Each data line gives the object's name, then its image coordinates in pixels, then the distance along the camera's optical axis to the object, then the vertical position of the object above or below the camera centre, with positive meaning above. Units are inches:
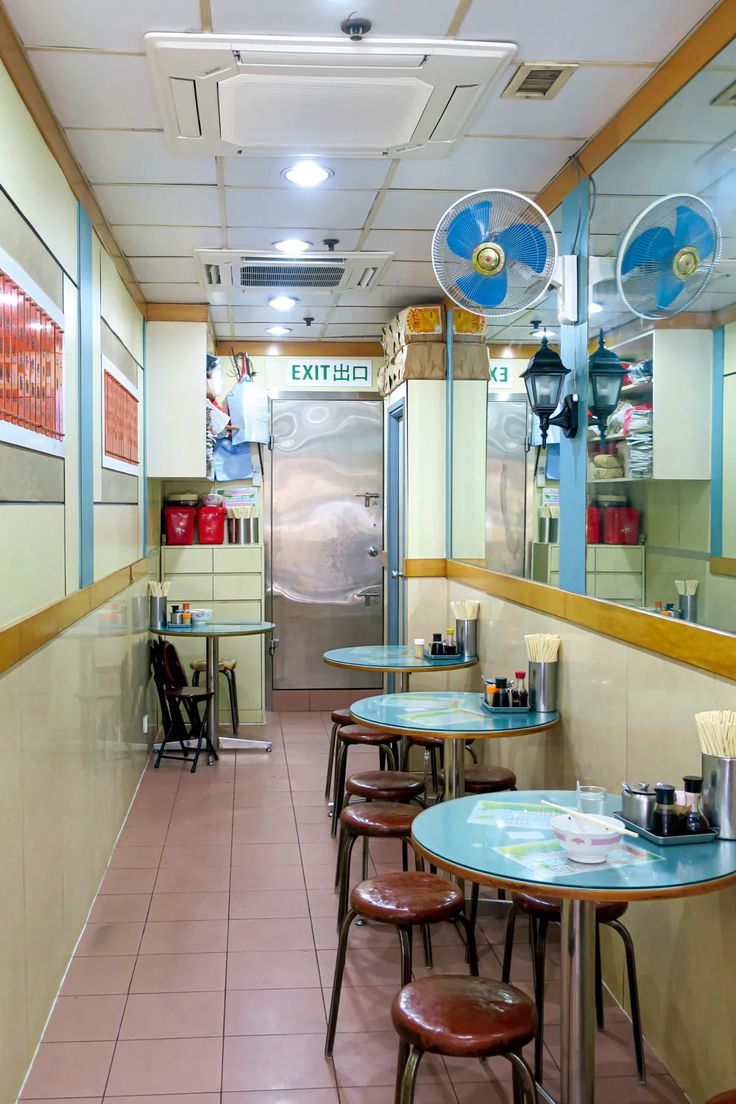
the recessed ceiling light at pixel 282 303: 254.5 +59.4
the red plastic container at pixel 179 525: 309.4 +1.0
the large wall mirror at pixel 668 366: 104.7 +19.2
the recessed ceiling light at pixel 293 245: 206.4 +60.2
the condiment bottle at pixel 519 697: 156.8 -26.9
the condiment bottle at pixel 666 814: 94.7 -27.4
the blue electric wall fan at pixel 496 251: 138.6 +39.8
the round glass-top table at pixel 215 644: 264.2 -32.1
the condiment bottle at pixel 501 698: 156.5 -26.9
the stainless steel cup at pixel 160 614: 274.5 -24.0
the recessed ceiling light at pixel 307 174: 160.1 +58.8
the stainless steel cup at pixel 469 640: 211.2 -23.8
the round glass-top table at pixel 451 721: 142.4 -29.0
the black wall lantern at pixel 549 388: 153.8 +22.1
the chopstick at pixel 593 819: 92.9 -28.1
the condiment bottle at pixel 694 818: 94.9 -28.0
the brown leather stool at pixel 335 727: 216.1 -44.4
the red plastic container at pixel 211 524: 313.7 +1.4
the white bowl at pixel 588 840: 89.3 -28.6
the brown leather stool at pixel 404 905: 110.3 -42.8
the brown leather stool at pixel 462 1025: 84.4 -43.5
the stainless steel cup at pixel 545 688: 155.6 -25.1
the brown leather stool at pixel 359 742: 197.6 -43.7
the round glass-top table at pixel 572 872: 84.2 -30.4
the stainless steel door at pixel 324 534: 331.6 -1.8
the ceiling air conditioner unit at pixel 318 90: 116.5 +56.0
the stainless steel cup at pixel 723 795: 95.4 -25.9
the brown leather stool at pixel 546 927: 112.9 -47.9
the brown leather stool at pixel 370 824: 138.4 -41.9
